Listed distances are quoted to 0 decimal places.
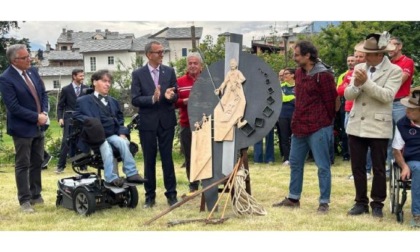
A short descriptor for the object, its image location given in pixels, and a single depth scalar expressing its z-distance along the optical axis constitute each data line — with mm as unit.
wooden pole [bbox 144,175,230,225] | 5301
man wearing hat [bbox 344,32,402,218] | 5273
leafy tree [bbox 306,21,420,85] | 13953
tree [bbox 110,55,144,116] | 25022
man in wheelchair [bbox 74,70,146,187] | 5879
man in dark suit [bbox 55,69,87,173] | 9547
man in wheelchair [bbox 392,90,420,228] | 5055
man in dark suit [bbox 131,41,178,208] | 6047
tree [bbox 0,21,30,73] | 16786
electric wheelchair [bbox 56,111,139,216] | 5859
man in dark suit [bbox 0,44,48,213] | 5945
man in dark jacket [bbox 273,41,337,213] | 5625
